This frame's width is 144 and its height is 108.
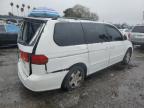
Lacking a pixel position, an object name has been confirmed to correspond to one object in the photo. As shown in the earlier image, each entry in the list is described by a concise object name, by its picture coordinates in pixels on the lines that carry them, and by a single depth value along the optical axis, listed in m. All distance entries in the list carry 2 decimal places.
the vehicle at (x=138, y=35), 6.42
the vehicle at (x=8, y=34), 5.66
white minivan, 2.09
